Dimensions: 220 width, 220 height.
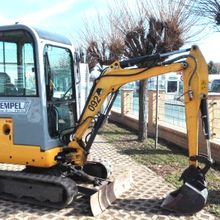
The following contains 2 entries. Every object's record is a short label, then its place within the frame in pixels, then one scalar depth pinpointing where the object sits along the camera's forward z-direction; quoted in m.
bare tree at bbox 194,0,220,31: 5.29
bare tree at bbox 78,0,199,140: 8.04
